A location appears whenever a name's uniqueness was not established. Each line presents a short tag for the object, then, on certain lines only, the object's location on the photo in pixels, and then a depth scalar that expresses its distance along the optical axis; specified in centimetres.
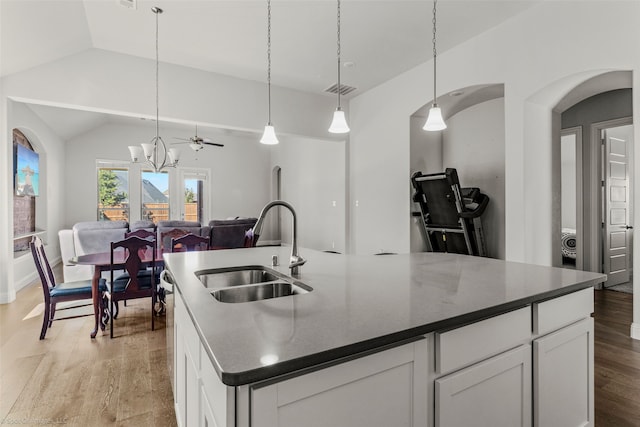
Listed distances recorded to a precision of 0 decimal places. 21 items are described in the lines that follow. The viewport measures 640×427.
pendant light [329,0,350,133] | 256
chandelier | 349
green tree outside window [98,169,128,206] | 816
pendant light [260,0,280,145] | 286
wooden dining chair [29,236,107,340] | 287
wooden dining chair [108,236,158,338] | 306
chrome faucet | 156
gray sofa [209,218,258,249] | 511
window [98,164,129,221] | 816
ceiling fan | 607
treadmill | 397
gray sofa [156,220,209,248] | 500
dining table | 303
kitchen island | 77
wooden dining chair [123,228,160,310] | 369
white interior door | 472
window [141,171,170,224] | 865
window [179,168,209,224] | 911
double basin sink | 147
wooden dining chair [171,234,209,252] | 325
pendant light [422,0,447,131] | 253
